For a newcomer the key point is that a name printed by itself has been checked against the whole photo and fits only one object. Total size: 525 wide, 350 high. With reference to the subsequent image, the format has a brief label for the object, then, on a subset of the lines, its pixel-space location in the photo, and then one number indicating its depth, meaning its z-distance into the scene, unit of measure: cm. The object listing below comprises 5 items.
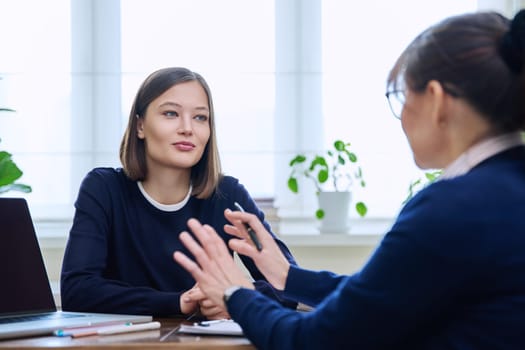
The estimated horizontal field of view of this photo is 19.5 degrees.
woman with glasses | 216
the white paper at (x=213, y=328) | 254
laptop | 277
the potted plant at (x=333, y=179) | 386
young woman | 313
